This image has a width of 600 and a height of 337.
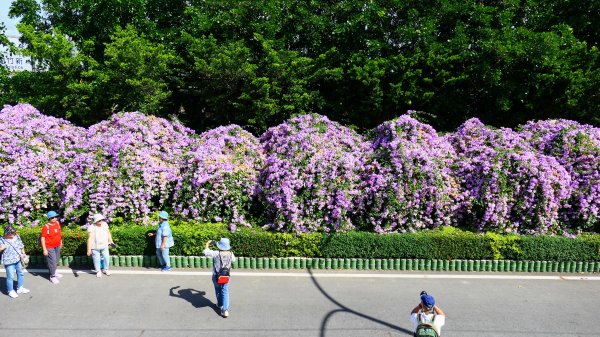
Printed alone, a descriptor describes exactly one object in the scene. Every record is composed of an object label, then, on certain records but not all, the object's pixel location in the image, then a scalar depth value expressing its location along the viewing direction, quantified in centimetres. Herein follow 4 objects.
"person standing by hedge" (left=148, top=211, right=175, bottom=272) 917
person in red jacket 852
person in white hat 883
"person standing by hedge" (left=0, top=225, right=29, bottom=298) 762
